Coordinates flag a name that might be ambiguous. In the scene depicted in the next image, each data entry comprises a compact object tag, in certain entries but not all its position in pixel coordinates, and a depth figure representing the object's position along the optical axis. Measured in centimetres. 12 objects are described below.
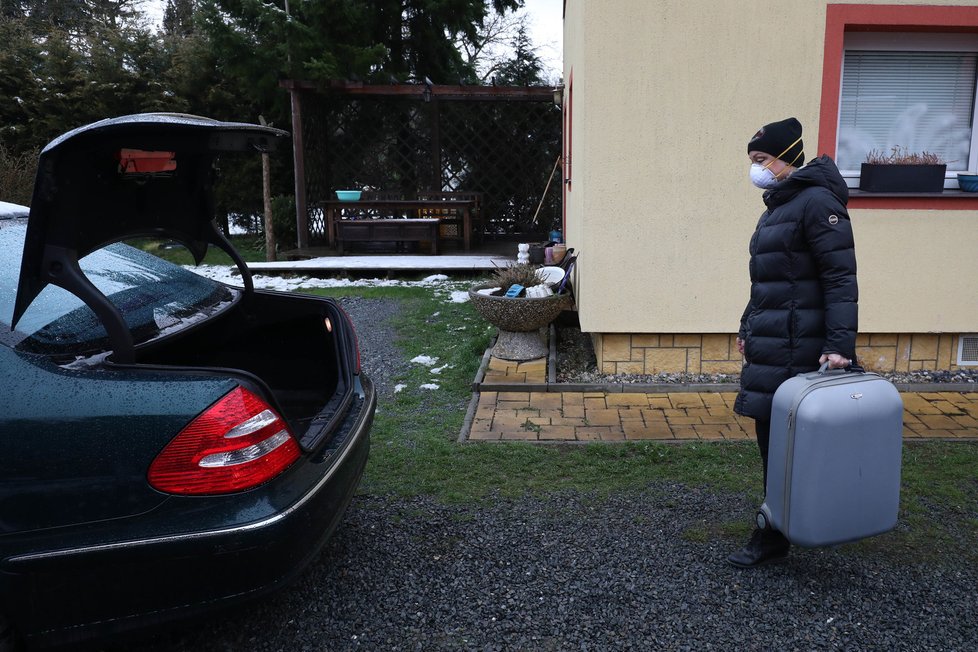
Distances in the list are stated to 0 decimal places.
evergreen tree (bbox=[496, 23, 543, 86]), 1762
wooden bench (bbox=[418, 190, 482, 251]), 1187
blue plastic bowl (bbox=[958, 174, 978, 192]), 503
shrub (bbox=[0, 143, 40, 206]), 1073
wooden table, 1159
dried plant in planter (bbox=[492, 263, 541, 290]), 599
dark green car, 206
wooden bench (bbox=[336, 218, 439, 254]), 1127
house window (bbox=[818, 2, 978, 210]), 488
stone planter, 561
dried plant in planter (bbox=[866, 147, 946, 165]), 509
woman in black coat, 266
